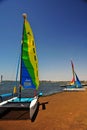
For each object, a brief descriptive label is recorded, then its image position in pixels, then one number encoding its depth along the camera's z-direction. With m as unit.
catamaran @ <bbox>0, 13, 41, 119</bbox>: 7.65
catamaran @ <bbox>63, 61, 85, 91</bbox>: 23.32
